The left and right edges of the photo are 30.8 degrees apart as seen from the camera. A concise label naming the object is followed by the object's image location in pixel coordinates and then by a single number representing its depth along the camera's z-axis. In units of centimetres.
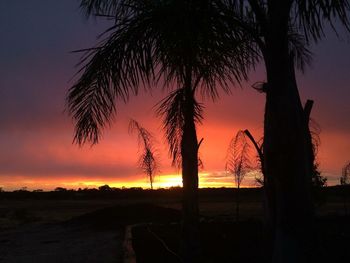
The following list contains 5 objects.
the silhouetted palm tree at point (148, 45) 747
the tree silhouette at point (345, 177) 2014
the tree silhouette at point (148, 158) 2141
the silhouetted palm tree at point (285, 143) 662
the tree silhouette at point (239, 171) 1587
